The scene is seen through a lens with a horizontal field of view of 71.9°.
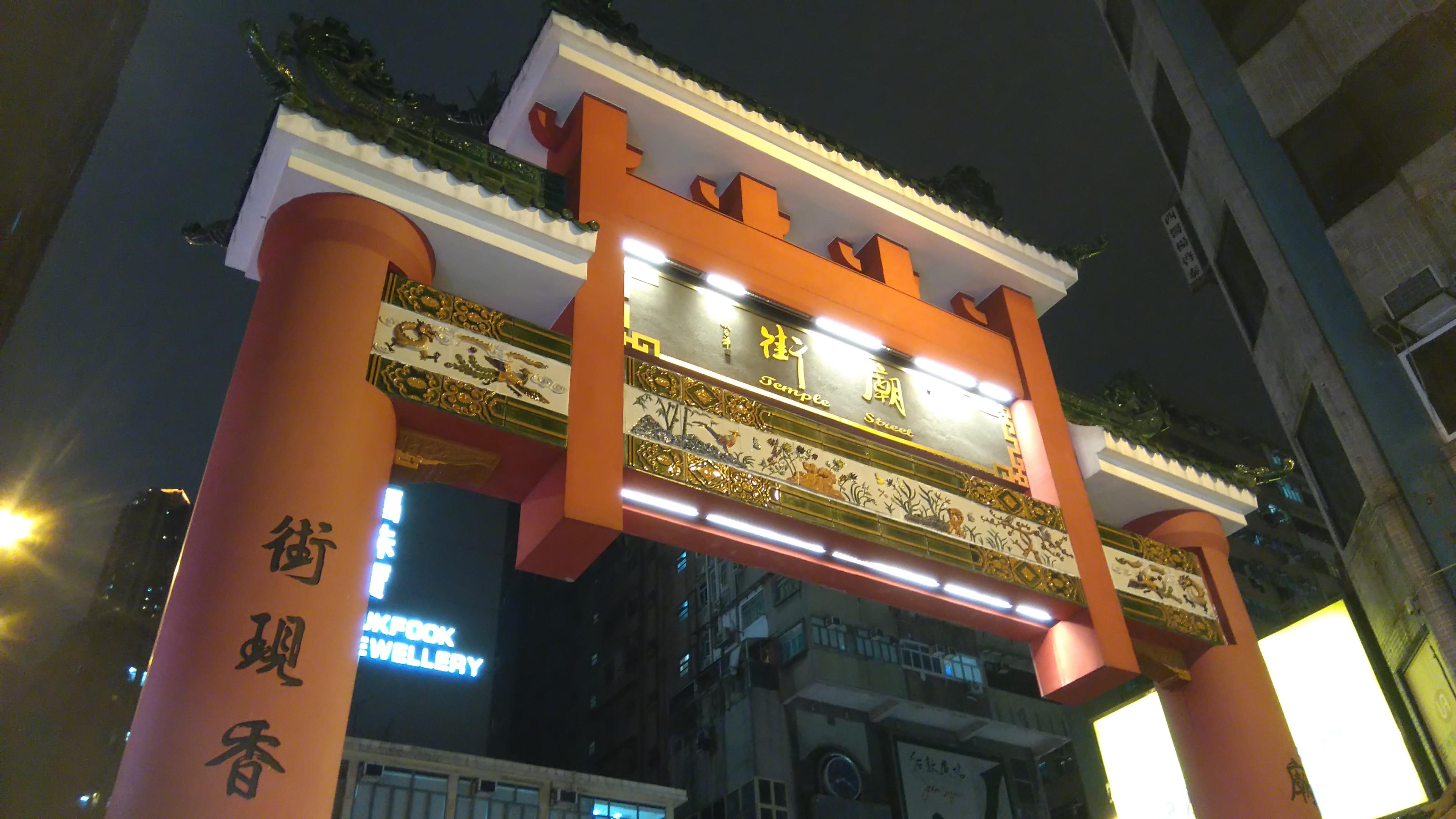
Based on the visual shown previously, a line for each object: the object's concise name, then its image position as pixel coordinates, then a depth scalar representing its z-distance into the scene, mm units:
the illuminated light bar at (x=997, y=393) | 9508
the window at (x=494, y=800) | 15422
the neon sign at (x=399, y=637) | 24328
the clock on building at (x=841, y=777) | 24250
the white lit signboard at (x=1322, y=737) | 11367
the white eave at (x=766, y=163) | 8508
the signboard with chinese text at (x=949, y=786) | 25734
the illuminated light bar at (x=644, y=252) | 7879
